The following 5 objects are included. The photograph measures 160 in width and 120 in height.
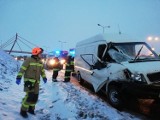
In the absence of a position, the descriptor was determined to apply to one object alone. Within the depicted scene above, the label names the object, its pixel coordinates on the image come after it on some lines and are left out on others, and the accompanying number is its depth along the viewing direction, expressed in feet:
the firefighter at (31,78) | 10.65
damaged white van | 11.61
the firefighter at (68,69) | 23.68
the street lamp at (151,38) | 75.49
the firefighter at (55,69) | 23.89
